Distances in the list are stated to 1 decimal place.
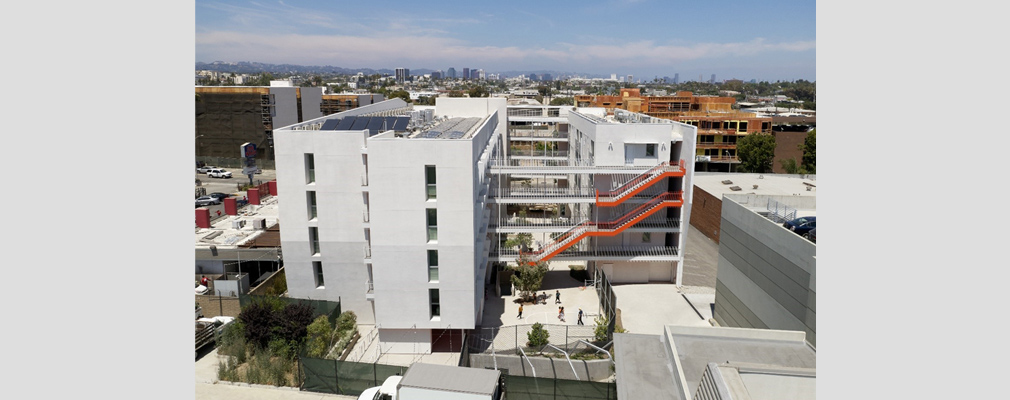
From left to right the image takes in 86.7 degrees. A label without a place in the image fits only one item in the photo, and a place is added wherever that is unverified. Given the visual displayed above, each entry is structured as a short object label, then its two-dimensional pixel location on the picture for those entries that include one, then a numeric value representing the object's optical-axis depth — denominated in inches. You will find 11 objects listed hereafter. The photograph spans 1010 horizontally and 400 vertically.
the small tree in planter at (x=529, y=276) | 1162.6
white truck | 657.0
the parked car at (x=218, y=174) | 2731.3
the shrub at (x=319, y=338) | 900.6
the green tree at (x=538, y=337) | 936.9
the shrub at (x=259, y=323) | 911.0
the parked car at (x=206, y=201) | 2123.5
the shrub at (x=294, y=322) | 912.9
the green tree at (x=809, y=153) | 2575.5
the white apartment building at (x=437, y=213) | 884.0
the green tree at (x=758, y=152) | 2620.6
